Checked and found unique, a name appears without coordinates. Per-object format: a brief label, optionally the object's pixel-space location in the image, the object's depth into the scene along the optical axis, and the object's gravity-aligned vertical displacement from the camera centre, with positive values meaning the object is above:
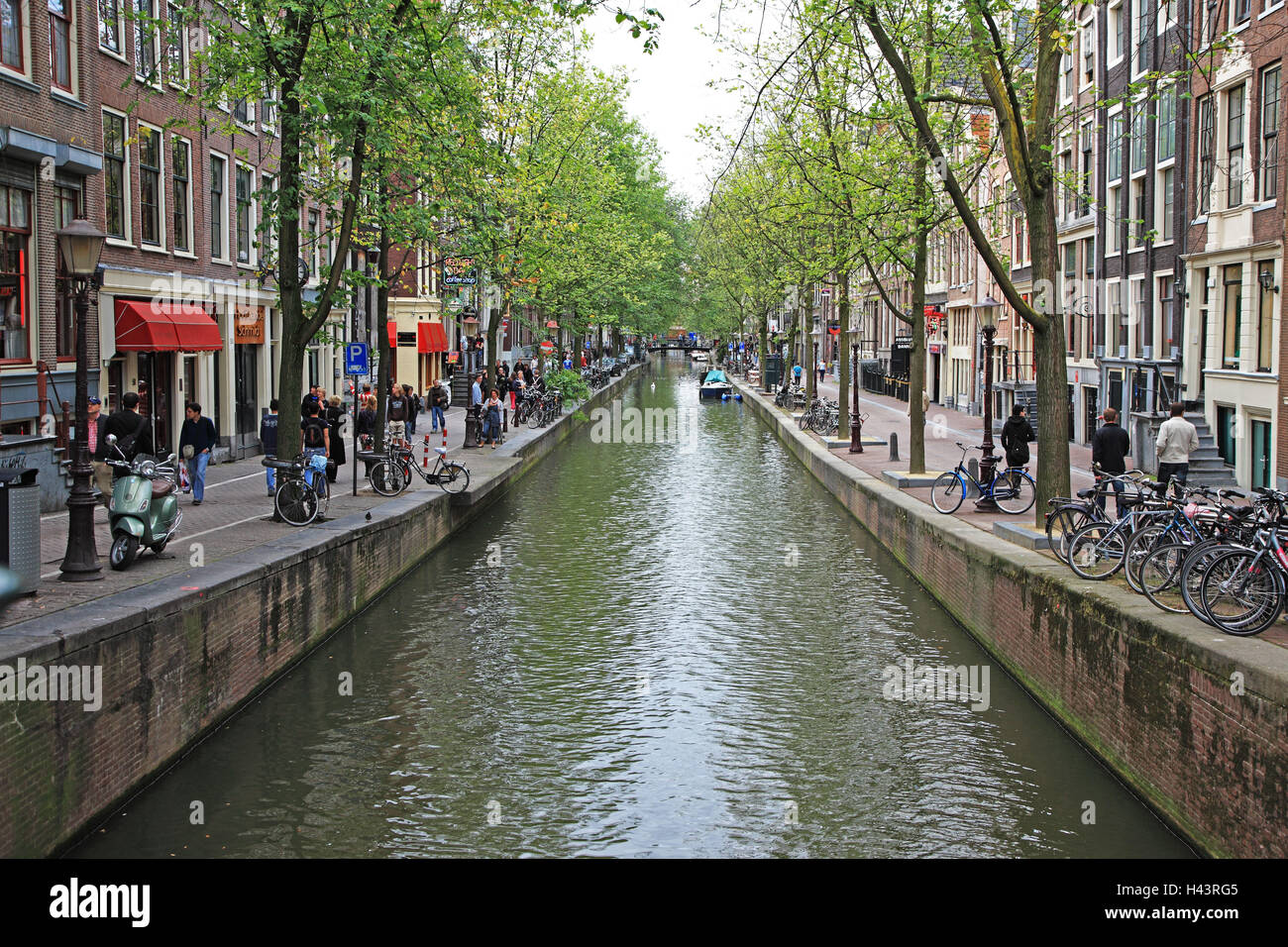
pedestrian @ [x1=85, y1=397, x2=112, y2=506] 15.18 -0.81
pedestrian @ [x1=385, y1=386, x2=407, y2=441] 27.78 -0.18
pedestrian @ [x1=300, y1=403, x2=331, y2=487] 23.06 -0.52
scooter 12.29 -1.04
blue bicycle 20.00 -1.39
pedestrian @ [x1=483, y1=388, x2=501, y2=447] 34.09 -0.49
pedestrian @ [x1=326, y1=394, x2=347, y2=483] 24.09 -0.49
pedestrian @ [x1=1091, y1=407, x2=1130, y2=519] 17.88 -0.65
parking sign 22.48 +0.77
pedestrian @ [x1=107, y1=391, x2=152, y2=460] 15.53 -0.29
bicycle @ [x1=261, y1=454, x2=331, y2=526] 16.47 -1.18
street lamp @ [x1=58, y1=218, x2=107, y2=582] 11.23 -0.25
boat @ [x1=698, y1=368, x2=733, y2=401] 70.19 +0.71
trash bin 10.29 -0.99
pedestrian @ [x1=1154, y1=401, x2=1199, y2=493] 17.22 -0.59
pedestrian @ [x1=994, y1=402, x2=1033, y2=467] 20.94 -0.62
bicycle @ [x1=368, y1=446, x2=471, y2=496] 21.97 -1.27
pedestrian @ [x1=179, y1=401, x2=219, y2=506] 19.44 -0.58
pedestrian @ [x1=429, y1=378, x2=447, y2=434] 38.66 -0.03
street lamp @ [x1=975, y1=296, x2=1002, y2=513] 20.48 +0.72
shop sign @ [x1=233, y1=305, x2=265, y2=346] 30.81 +1.85
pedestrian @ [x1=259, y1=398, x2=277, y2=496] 22.75 -0.51
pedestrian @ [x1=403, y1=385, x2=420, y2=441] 28.31 -0.15
